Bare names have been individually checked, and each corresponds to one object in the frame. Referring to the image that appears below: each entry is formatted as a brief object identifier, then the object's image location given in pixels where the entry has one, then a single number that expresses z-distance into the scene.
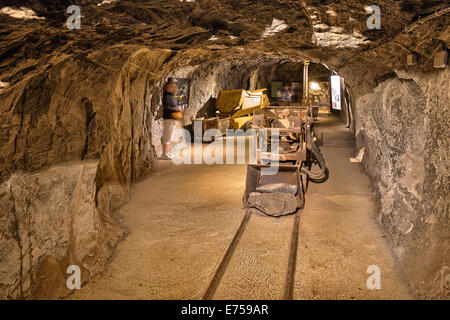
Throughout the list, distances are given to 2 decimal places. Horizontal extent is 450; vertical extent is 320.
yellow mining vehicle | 15.42
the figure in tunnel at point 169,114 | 11.14
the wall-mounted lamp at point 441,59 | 3.16
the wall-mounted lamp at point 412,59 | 3.66
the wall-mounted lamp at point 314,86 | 26.89
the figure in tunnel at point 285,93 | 27.20
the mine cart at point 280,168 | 6.22
